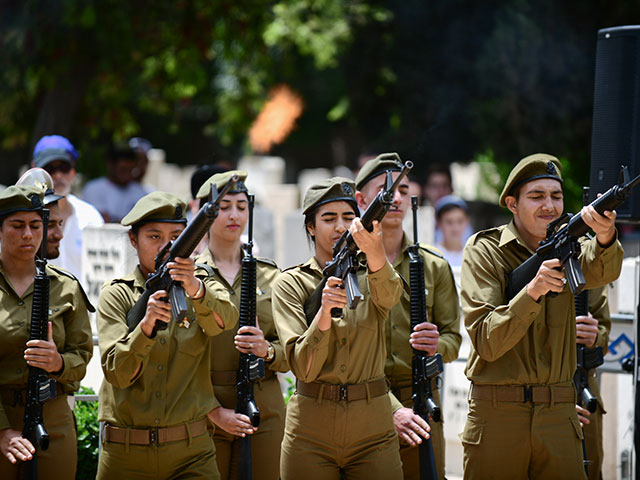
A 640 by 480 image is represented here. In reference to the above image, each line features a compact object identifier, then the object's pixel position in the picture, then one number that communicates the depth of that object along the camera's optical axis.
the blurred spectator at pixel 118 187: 24.09
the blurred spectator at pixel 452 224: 21.92
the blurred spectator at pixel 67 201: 17.03
